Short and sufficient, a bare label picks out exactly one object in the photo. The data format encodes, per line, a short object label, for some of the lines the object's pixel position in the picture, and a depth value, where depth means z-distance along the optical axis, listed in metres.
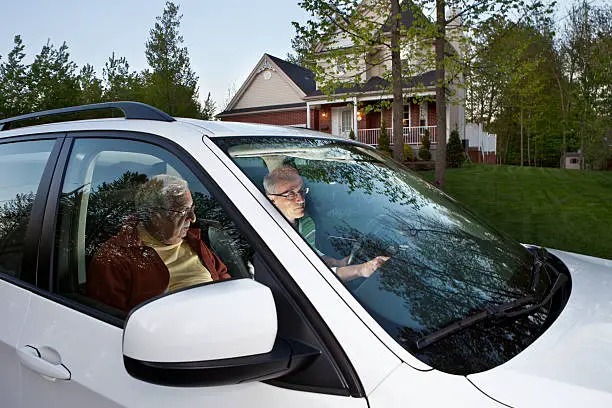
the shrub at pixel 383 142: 24.97
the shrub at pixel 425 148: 24.03
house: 28.52
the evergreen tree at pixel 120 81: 24.22
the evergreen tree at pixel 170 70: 23.98
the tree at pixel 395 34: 9.80
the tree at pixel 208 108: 26.99
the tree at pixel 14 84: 18.50
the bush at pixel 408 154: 23.66
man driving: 1.45
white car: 1.15
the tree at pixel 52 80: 19.00
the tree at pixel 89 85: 22.44
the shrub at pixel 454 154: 22.61
